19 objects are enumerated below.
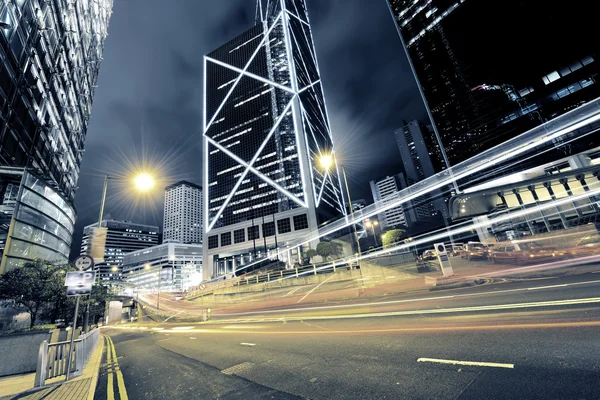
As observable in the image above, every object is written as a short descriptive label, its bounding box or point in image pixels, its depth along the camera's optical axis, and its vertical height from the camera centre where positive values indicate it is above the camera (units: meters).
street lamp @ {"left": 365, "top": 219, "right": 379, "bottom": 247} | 37.33 +6.97
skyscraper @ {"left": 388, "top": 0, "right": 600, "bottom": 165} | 43.59 +35.94
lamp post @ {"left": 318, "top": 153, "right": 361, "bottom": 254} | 21.91 +9.79
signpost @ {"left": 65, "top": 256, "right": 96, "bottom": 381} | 7.77 +0.87
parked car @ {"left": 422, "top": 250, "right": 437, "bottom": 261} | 29.62 +0.63
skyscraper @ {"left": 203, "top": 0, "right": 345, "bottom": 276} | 86.69 +53.38
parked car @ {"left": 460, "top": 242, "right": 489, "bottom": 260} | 25.05 +0.46
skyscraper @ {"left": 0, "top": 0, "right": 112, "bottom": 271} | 20.88 +21.01
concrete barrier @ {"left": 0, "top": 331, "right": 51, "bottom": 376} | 10.52 -1.22
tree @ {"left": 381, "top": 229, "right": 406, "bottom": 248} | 40.81 +4.87
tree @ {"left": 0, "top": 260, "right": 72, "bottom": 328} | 13.51 +1.89
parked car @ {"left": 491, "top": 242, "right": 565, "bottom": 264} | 18.69 -0.30
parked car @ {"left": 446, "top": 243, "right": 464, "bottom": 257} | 30.74 +1.25
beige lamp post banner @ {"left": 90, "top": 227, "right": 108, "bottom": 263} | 8.85 +2.32
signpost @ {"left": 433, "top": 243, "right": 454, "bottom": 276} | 17.05 -0.01
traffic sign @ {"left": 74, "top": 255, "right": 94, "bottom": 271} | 8.63 +1.66
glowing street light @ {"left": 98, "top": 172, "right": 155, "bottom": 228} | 12.88 +5.94
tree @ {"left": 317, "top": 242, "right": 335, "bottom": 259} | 54.50 +5.84
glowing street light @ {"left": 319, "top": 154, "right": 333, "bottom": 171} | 21.91 +9.81
